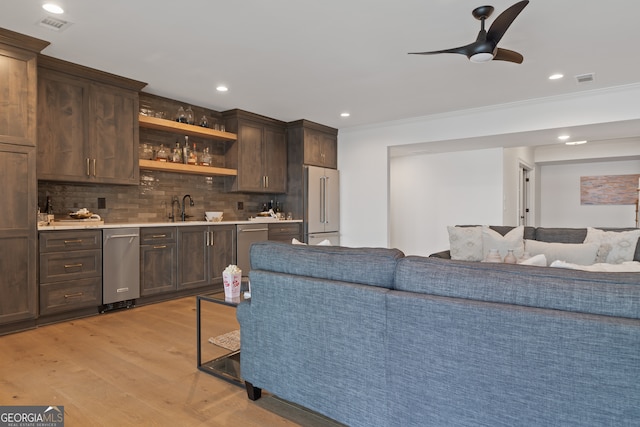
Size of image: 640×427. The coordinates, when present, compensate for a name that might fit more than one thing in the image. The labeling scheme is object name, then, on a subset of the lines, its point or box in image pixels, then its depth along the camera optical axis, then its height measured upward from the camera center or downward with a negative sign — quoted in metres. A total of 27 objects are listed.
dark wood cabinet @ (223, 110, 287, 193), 5.47 +0.89
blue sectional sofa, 1.12 -0.47
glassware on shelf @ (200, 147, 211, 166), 5.18 +0.72
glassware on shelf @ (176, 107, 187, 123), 4.81 +1.23
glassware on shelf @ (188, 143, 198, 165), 5.00 +0.73
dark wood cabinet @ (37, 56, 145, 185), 3.54 +0.89
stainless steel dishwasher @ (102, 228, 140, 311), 3.75 -0.59
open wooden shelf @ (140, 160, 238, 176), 4.42 +0.54
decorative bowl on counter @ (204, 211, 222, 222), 5.15 -0.08
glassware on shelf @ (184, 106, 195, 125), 4.91 +1.27
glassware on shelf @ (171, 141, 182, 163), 4.85 +0.73
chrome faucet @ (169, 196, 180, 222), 4.92 +0.10
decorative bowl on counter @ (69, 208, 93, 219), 3.81 -0.03
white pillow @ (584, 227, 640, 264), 3.30 -0.31
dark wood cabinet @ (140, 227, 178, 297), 4.09 -0.57
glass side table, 2.26 -1.02
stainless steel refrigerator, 6.09 +0.09
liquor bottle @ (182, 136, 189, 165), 4.89 +0.74
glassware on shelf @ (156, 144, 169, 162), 4.63 +0.70
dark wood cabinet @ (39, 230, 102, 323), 3.35 -0.58
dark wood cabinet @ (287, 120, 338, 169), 6.09 +1.15
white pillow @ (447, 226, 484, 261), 4.15 -0.38
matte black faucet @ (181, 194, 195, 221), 4.97 +0.05
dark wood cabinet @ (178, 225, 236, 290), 4.48 -0.55
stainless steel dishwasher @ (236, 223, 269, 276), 5.11 -0.41
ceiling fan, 2.44 +1.21
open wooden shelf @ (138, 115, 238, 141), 4.39 +1.05
